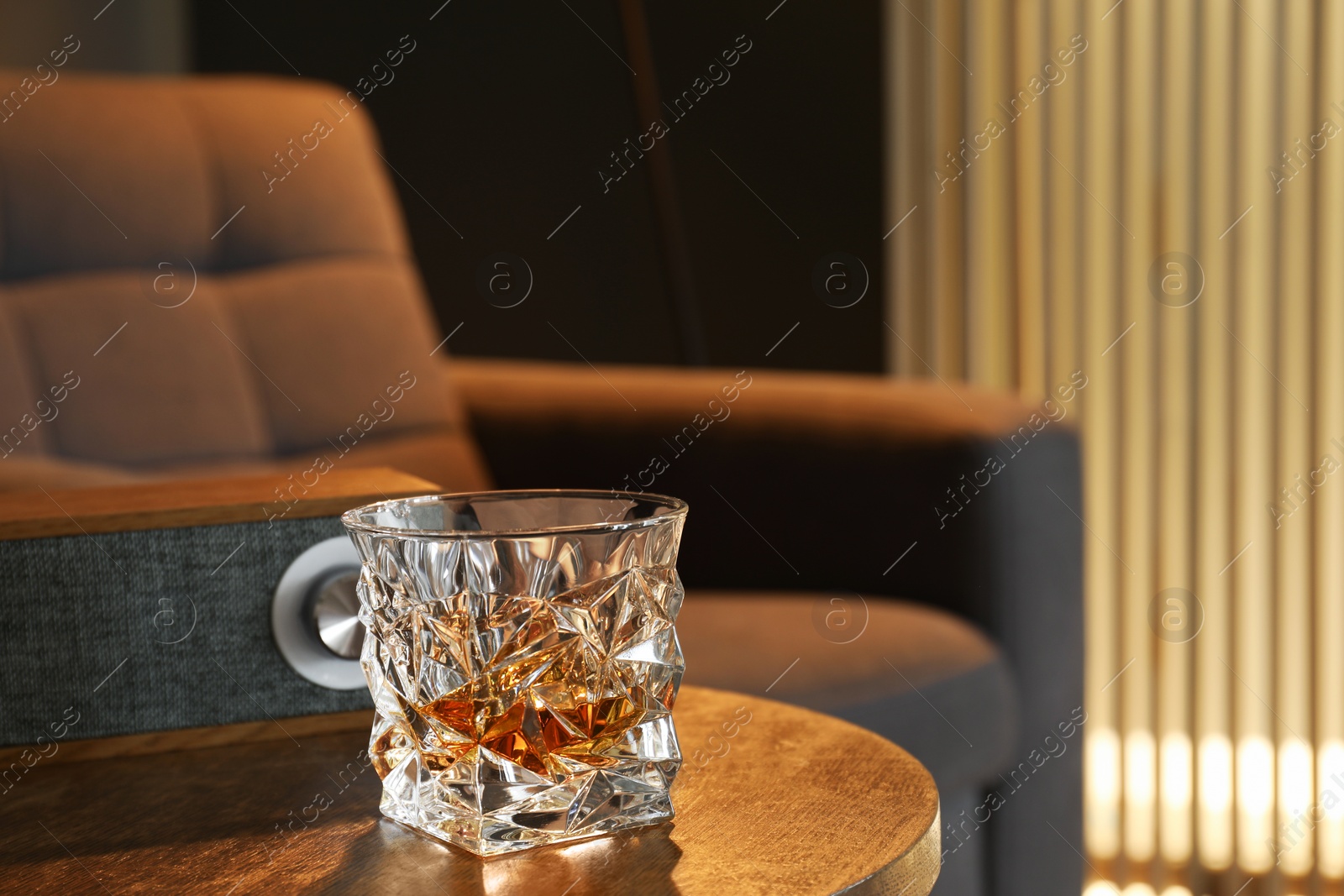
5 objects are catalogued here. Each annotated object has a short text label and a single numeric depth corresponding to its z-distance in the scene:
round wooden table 0.91
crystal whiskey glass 0.93
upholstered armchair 1.39
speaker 1.01
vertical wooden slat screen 2.17
